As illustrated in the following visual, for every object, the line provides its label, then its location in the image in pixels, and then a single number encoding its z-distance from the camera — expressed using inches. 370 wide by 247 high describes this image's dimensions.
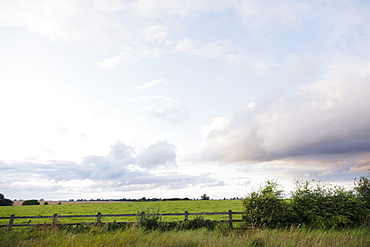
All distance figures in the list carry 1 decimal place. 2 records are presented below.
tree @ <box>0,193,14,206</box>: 2547.7
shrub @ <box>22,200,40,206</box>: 2399.1
